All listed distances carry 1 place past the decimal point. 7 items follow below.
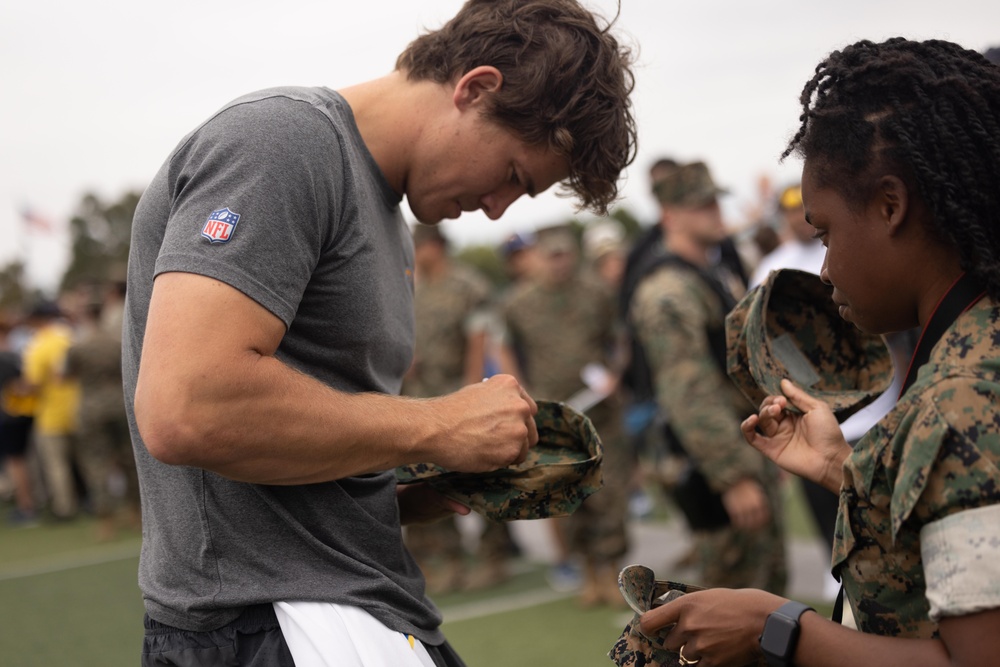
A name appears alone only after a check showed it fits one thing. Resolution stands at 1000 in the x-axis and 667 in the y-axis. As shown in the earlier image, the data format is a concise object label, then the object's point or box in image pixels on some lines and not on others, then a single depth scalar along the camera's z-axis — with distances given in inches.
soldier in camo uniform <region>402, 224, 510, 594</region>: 301.0
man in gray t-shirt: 69.7
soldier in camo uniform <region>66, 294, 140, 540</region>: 422.6
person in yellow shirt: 473.1
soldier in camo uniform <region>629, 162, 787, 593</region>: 183.9
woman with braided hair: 59.0
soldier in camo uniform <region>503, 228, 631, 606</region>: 282.7
